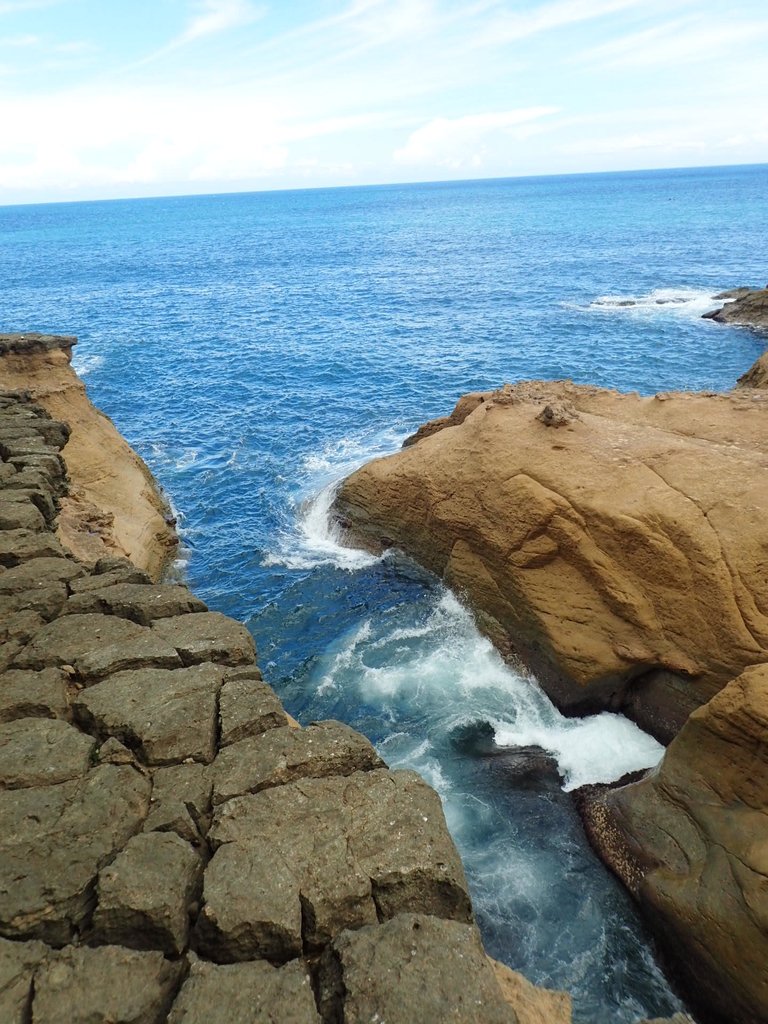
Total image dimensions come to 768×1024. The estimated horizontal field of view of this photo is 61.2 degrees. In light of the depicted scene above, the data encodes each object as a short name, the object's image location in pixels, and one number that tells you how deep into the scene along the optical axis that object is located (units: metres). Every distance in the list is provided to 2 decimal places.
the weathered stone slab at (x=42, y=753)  6.71
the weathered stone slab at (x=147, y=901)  5.33
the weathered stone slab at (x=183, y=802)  6.24
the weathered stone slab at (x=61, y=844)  5.40
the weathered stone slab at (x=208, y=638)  8.80
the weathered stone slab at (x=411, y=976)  4.73
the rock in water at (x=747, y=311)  46.00
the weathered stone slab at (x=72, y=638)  8.52
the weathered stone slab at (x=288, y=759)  6.79
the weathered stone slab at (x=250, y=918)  5.31
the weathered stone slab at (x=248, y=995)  4.75
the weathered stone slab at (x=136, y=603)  9.61
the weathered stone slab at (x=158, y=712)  7.24
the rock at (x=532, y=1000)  5.77
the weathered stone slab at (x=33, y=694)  7.68
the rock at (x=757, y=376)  24.82
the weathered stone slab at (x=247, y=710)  7.45
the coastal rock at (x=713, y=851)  8.99
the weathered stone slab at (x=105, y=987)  4.69
